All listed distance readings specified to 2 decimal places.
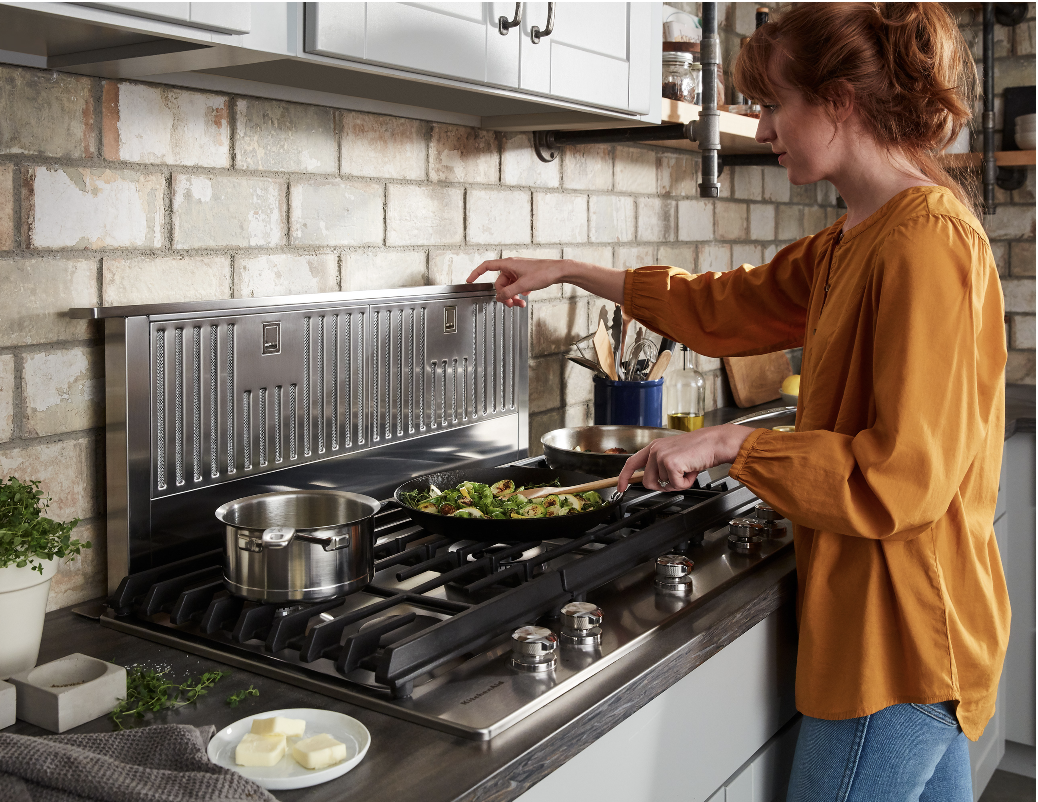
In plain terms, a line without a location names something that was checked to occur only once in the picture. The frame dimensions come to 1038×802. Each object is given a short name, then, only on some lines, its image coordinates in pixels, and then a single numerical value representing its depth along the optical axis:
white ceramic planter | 0.99
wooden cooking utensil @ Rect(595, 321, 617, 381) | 2.28
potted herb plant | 0.99
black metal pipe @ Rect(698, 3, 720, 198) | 1.96
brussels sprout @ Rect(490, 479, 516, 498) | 1.60
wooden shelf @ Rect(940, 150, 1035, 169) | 3.26
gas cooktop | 1.00
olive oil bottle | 2.62
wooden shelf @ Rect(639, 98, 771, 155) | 1.98
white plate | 0.83
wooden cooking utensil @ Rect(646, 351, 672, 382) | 2.33
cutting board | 2.89
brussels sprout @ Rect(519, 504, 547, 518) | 1.45
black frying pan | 1.35
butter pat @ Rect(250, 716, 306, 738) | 0.88
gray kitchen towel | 0.75
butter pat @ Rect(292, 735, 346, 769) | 0.84
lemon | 2.81
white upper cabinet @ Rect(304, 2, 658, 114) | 1.18
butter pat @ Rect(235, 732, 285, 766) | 0.85
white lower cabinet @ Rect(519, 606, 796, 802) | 1.03
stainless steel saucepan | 1.13
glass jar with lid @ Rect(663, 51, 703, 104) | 2.12
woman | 1.14
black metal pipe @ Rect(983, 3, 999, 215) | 3.26
